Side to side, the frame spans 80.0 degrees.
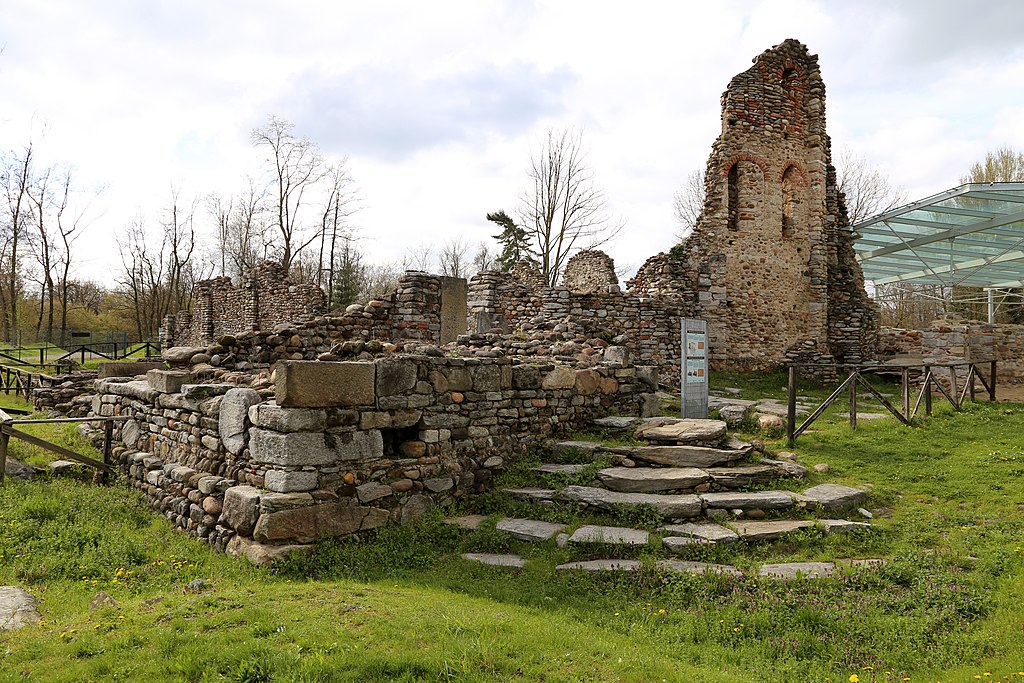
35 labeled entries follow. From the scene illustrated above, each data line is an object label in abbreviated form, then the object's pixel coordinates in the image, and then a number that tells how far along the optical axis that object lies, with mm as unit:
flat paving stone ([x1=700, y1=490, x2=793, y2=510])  6414
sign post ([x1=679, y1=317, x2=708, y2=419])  9977
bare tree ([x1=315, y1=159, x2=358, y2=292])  33375
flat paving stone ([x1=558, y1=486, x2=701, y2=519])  6270
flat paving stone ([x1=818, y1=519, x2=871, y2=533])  5930
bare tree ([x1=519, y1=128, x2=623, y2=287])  29281
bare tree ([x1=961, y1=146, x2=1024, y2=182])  28381
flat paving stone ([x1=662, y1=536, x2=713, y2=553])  5598
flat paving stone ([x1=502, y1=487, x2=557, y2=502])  6824
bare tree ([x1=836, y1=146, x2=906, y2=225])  33475
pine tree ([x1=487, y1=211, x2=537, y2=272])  27984
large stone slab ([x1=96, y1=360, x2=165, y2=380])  11117
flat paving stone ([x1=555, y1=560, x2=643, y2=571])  5199
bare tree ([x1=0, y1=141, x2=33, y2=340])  30391
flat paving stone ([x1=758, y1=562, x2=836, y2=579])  5000
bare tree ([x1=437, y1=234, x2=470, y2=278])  43031
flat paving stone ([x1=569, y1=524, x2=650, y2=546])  5672
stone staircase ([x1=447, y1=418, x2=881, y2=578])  5660
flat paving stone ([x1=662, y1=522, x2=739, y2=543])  5730
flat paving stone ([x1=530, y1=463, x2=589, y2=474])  7305
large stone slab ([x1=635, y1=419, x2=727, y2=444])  7727
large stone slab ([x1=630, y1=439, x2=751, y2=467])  7348
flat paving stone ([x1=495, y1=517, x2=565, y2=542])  5973
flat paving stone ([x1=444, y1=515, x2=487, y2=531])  6257
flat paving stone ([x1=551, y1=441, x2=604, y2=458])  7879
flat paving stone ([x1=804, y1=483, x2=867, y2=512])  6547
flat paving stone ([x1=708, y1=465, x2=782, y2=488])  6926
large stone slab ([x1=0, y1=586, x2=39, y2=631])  4168
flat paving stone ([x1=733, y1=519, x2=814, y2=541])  5797
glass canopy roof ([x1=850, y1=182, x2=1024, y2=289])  16828
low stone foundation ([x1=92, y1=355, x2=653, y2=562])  5625
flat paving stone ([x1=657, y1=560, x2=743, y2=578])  5094
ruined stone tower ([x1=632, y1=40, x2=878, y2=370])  17953
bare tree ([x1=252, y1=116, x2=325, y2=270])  32562
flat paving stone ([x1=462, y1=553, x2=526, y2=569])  5392
